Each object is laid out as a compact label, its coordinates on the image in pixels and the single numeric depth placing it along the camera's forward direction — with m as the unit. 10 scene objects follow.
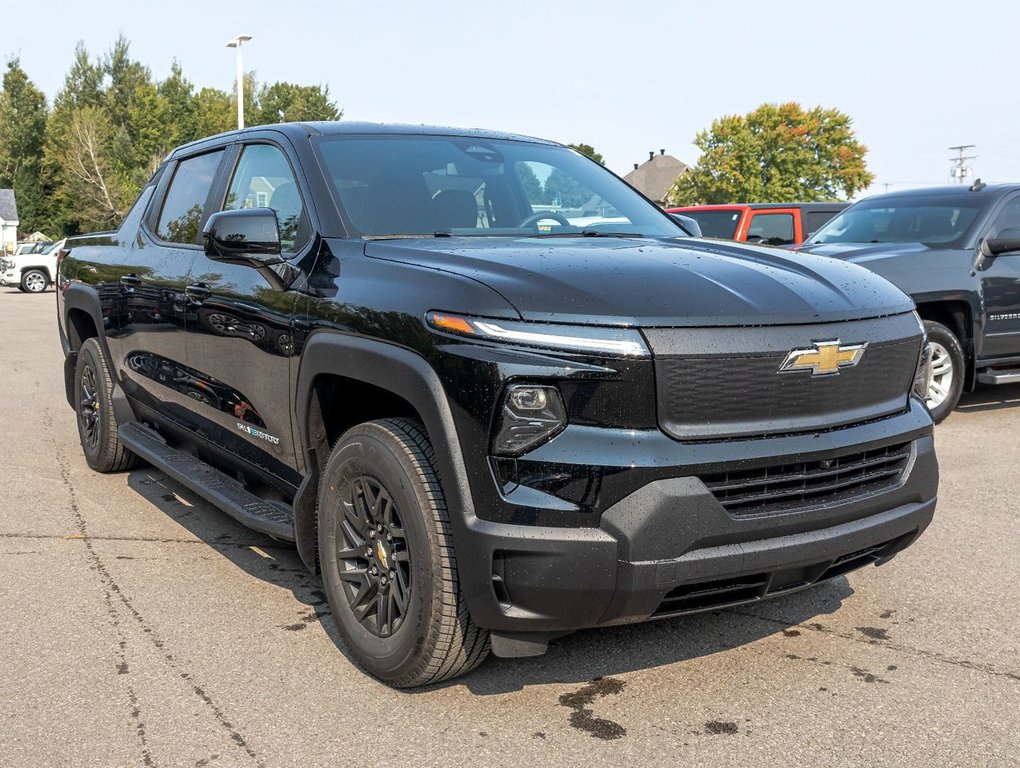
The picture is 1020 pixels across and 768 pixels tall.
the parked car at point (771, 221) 13.21
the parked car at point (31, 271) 32.75
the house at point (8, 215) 80.31
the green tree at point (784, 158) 66.12
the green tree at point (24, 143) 82.19
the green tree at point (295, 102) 96.19
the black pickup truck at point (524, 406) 2.80
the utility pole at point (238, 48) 25.88
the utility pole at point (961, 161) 70.31
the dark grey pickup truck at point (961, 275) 7.84
